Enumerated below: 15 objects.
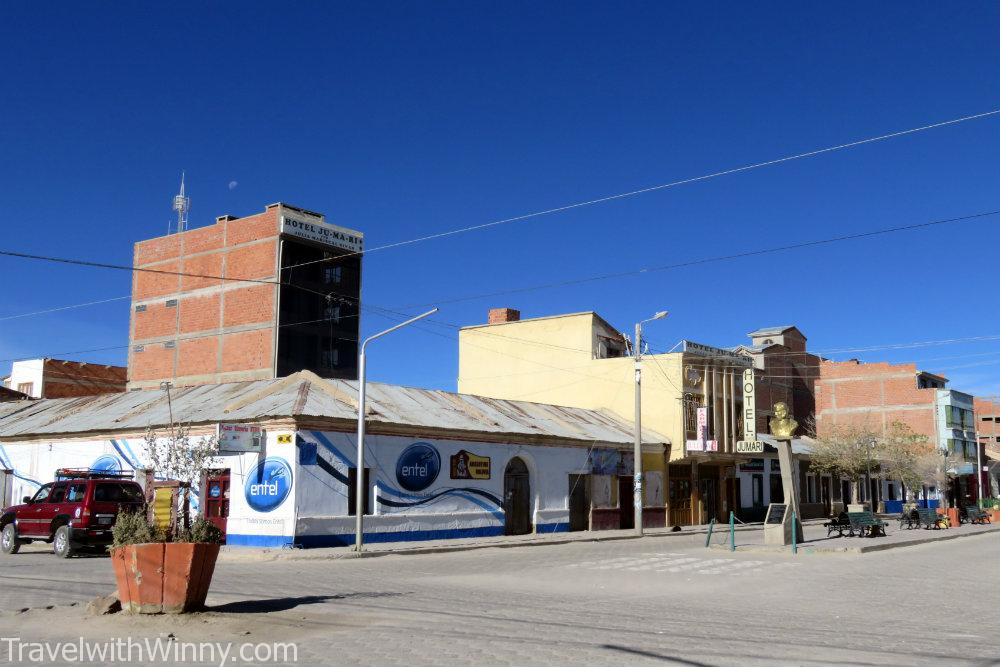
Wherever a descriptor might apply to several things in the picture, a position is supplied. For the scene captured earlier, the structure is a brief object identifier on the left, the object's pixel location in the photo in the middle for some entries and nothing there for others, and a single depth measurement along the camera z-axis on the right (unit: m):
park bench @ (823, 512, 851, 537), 31.89
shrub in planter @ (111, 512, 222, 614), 10.87
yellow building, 43.44
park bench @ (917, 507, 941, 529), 39.41
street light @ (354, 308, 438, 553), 25.16
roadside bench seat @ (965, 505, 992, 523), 45.41
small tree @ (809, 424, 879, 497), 52.47
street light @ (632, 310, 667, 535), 35.38
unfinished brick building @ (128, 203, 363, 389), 65.62
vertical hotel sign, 45.34
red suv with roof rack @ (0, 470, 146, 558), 23.09
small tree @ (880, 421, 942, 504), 53.62
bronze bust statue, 27.59
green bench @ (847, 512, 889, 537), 31.58
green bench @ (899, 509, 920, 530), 39.50
